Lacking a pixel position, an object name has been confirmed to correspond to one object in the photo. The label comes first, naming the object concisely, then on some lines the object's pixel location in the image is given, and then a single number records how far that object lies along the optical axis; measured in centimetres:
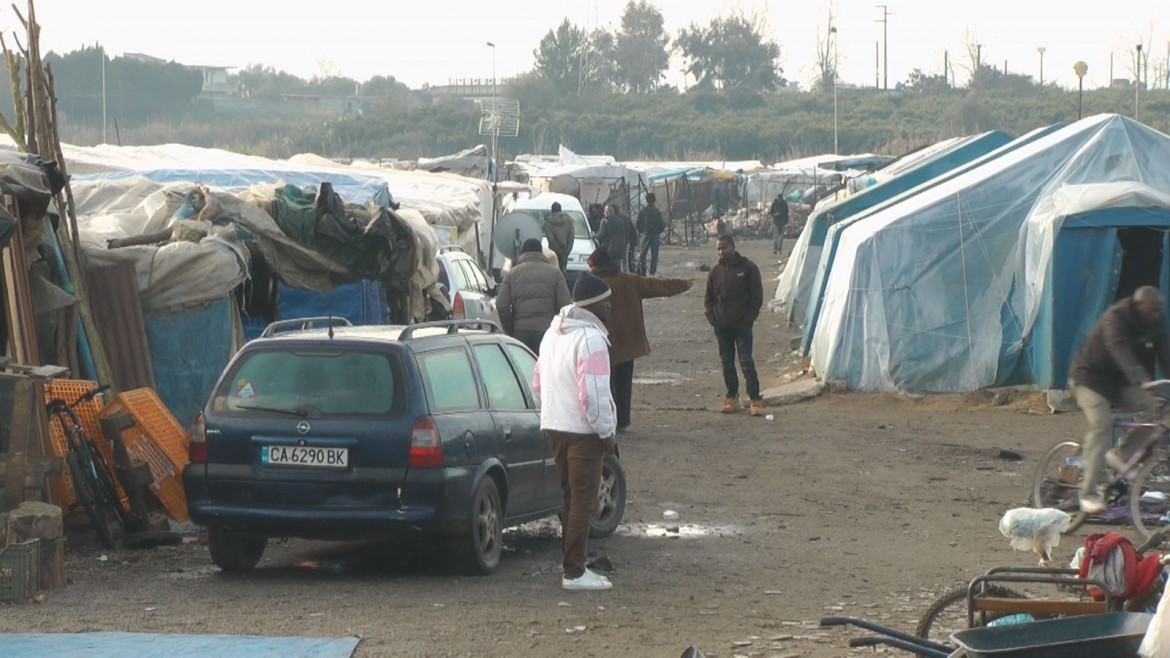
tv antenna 5691
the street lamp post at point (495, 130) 4390
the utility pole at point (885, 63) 13375
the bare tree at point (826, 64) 13250
